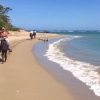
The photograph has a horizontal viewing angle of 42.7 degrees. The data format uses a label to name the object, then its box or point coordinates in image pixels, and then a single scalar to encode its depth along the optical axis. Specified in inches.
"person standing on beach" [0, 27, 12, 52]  260.4
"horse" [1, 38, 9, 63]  256.4
